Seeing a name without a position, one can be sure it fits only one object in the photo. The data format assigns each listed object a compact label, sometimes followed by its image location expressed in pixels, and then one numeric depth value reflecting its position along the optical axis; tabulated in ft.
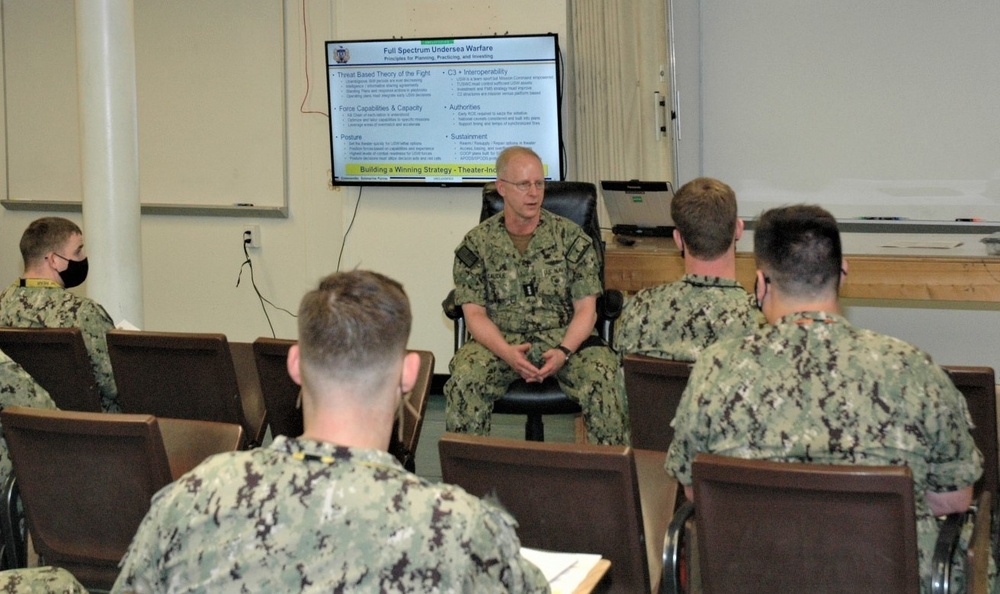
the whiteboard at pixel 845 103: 17.54
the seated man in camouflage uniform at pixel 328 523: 4.51
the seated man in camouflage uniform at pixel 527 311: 13.12
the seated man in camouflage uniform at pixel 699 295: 10.17
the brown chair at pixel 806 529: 6.07
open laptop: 16.22
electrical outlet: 22.24
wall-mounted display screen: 18.92
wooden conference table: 14.58
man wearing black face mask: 12.07
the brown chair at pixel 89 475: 7.75
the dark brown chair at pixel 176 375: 10.69
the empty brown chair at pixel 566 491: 6.64
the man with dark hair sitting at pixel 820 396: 6.64
